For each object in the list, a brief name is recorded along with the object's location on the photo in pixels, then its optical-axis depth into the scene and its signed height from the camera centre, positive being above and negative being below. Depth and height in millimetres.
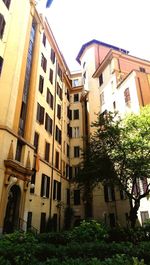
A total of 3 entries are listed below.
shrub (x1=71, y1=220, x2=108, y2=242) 9133 -479
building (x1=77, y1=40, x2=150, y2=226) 23344 +15322
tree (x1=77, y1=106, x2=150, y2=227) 15992 +4808
